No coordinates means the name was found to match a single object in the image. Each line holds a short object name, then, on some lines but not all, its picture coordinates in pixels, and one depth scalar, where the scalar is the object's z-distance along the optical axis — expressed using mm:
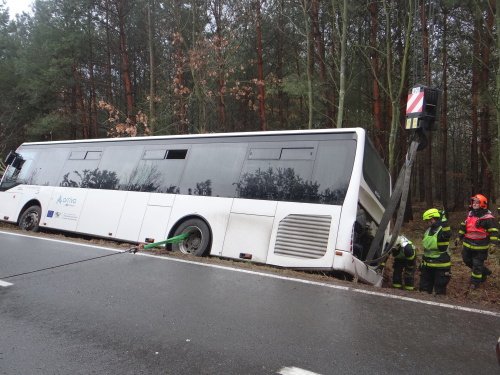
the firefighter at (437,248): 6293
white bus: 6309
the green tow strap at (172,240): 7567
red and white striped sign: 5938
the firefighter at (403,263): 7020
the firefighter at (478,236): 6879
